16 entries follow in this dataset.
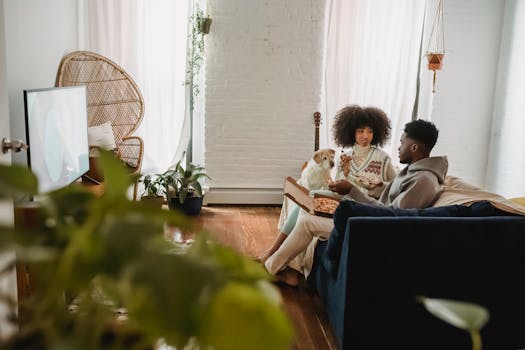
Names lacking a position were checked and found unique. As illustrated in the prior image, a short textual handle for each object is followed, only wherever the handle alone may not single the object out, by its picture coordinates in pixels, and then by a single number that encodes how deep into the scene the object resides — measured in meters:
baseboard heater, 5.11
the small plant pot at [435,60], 4.63
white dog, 3.79
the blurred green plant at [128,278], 0.35
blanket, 2.30
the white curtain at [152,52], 4.63
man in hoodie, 2.70
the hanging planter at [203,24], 4.65
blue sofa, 2.16
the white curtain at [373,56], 4.95
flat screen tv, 2.50
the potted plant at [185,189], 4.54
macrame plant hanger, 5.05
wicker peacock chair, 4.16
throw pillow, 3.88
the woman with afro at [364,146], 3.66
